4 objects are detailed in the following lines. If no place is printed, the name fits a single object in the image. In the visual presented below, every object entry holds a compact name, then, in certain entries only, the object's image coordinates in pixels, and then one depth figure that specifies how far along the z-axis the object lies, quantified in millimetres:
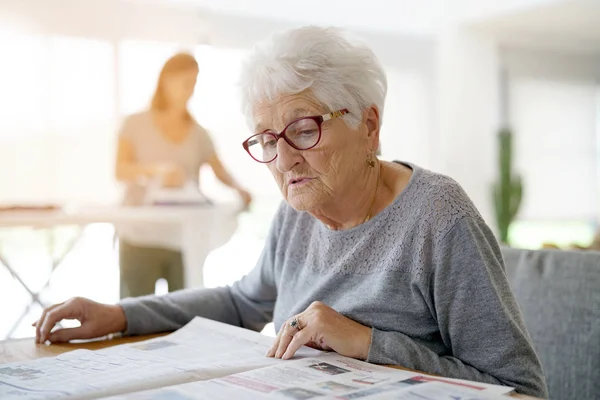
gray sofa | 1203
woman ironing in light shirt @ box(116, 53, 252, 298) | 3621
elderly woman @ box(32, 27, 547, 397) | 978
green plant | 6906
